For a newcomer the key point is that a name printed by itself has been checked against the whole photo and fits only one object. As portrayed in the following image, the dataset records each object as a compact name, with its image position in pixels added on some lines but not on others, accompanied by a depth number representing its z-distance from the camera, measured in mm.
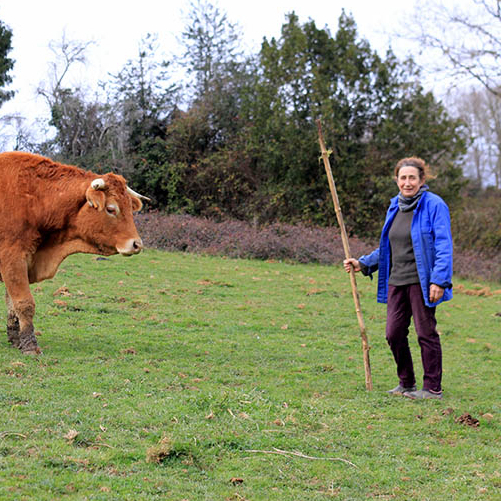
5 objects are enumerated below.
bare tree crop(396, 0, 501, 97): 28891
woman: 6613
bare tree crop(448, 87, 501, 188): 47981
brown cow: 7668
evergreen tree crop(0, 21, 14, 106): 31641
